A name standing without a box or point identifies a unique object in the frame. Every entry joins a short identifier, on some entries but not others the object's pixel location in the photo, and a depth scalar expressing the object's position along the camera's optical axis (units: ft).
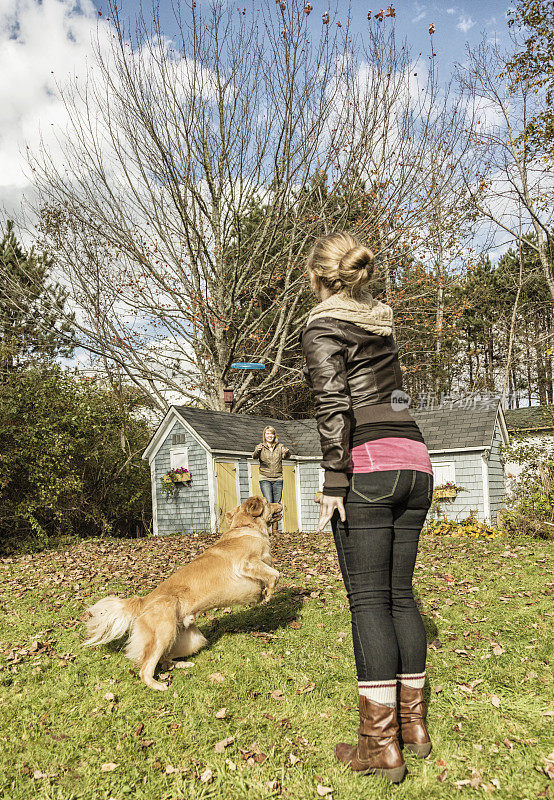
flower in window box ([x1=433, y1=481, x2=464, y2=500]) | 52.24
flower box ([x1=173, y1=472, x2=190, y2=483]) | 53.06
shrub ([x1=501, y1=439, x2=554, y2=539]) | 37.58
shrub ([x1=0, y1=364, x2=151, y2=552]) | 43.83
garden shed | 51.80
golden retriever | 13.42
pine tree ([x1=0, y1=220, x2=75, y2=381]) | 56.95
